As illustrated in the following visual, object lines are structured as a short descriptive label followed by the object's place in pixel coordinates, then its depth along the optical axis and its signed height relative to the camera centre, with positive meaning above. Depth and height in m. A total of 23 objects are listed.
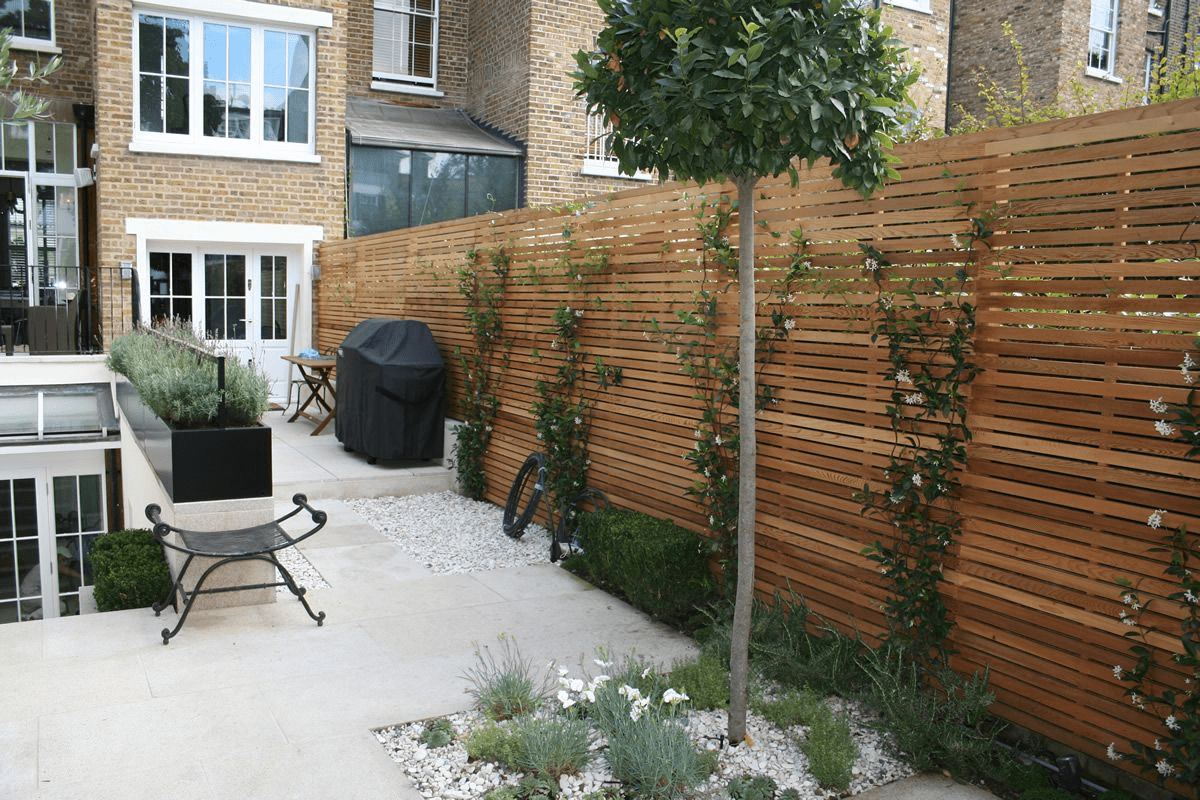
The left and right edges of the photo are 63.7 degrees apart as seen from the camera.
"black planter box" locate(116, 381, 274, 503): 5.62 -1.06
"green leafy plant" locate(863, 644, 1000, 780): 3.81 -1.68
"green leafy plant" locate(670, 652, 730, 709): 4.33 -1.73
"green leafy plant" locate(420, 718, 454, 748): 3.92 -1.81
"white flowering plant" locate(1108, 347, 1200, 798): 3.23 -1.19
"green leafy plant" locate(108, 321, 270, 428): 5.85 -0.66
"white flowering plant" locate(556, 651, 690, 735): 3.83 -1.66
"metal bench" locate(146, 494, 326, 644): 5.14 -1.44
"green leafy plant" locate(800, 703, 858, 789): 3.66 -1.72
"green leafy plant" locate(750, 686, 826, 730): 4.12 -1.74
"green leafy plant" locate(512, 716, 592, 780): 3.62 -1.70
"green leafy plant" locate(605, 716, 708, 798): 3.50 -1.69
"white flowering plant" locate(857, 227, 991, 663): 4.12 -0.56
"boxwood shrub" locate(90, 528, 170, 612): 5.64 -1.72
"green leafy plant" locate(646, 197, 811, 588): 5.41 -0.40
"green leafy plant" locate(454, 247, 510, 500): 8.46 -0.63
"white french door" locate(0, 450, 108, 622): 11.00 -2.89
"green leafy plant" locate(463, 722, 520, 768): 3.73 -1.75
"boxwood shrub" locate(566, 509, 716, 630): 5.46 -1.54
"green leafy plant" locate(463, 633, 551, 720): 4.14 -1.75
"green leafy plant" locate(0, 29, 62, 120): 5.65 +1.13
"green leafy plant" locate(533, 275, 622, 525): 7.15 -0.89
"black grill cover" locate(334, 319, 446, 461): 9.14 -0.96
